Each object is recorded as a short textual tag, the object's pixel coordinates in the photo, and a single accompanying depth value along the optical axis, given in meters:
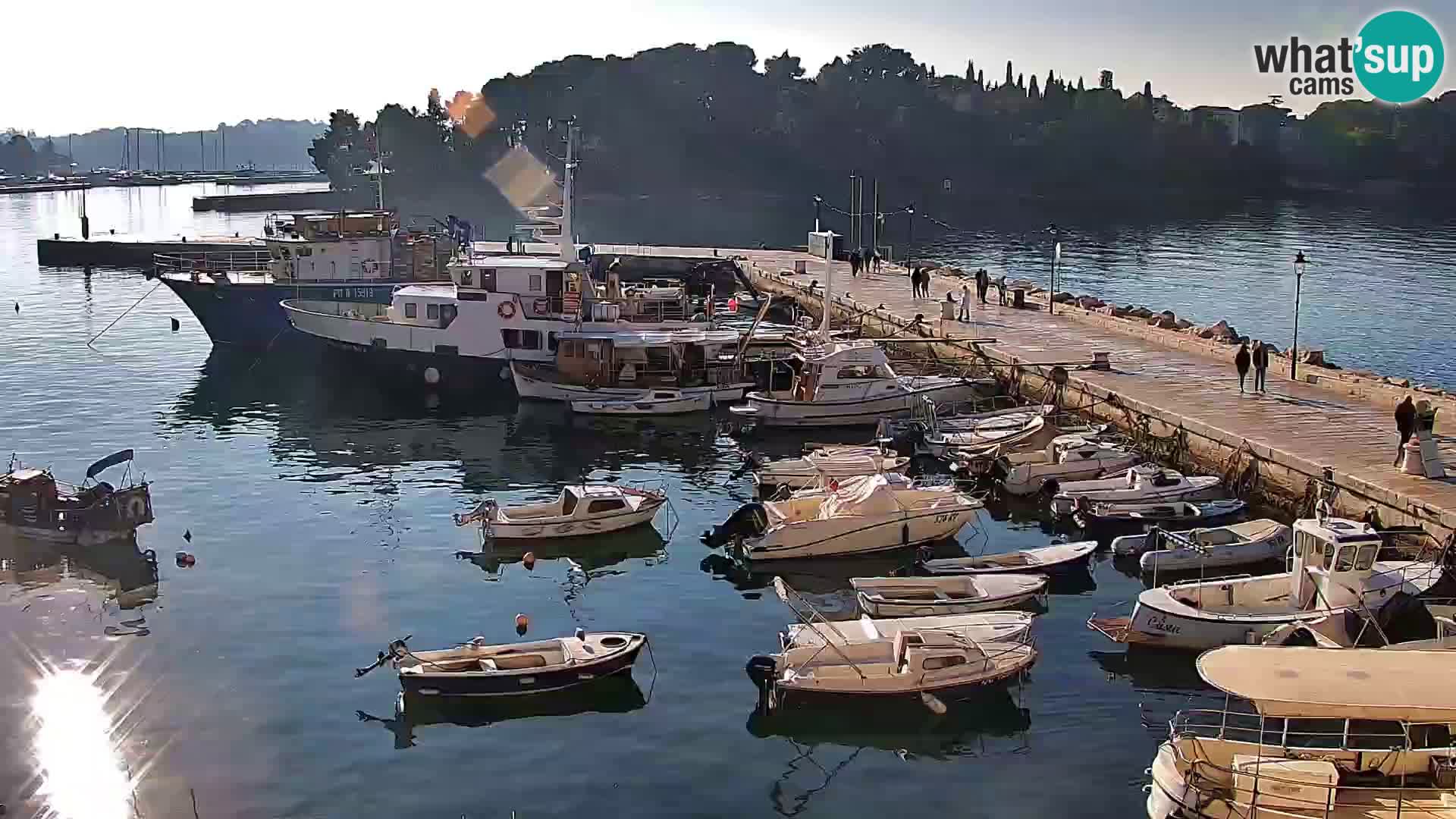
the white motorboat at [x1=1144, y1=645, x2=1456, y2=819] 16.25
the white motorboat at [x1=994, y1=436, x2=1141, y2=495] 34.72
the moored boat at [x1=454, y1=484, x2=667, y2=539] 31.41
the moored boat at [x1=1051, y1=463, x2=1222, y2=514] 32.28
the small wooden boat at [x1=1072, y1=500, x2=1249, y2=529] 31.59
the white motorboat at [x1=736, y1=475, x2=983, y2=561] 29.98
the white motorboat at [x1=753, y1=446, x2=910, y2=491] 34.47
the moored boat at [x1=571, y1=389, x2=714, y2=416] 45.62
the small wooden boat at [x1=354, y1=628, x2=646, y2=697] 22.61
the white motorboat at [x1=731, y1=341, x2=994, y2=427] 42.62
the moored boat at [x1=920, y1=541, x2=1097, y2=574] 28.34
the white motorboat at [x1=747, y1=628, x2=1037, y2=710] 22.45
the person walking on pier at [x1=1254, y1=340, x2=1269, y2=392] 39.28
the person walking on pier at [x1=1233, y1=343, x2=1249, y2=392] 38.91
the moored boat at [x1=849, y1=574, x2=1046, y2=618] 25.75
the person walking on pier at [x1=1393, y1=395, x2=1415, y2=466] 30.88
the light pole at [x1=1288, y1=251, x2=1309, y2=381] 41.06
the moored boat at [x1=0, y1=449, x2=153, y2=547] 31.16
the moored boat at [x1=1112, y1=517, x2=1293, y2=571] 28.58
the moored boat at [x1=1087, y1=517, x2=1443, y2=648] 23.97
